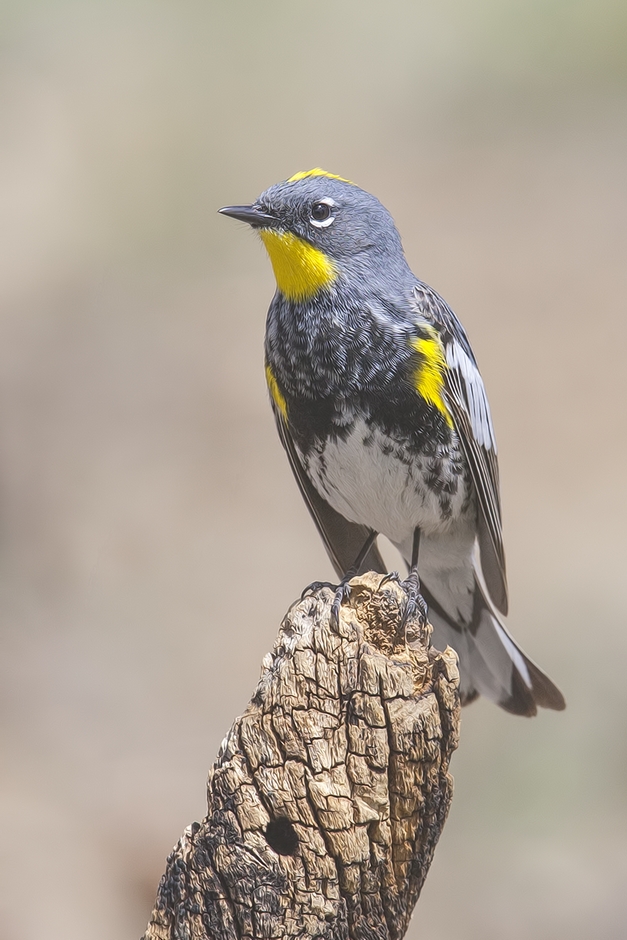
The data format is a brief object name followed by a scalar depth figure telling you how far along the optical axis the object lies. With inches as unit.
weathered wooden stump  237.3
